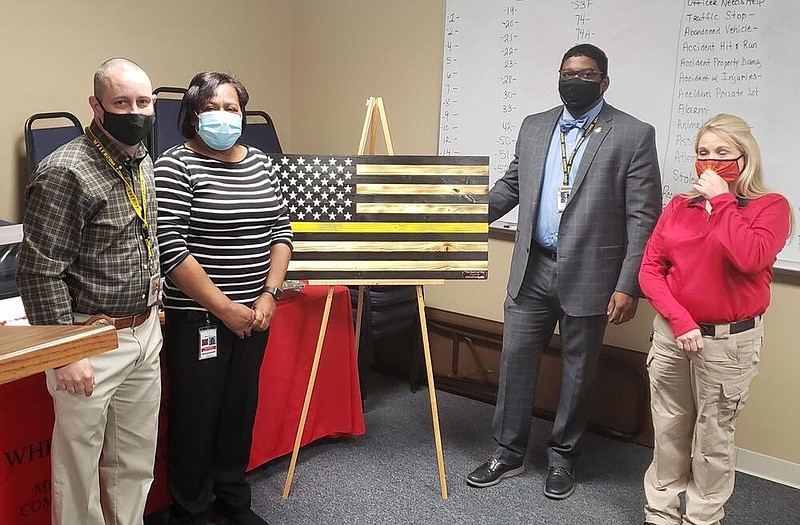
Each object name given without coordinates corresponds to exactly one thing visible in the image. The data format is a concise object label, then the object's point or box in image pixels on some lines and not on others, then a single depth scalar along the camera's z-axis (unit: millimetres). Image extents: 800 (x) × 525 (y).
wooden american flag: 2643
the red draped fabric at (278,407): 2102
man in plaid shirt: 1740
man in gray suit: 2582
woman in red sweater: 2176
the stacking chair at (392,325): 3566
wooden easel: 2696
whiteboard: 2805
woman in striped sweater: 2119
